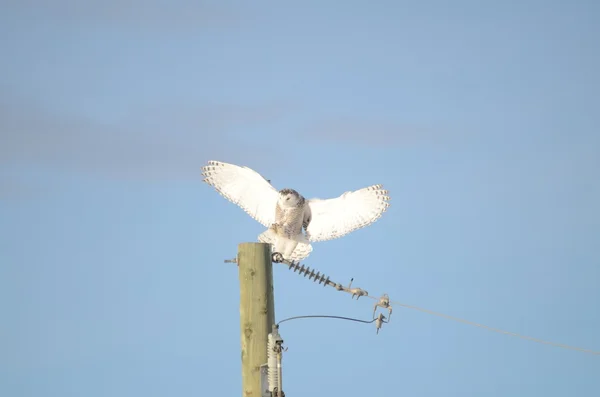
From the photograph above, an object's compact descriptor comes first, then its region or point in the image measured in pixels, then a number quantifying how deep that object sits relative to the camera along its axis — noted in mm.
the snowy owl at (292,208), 24000
